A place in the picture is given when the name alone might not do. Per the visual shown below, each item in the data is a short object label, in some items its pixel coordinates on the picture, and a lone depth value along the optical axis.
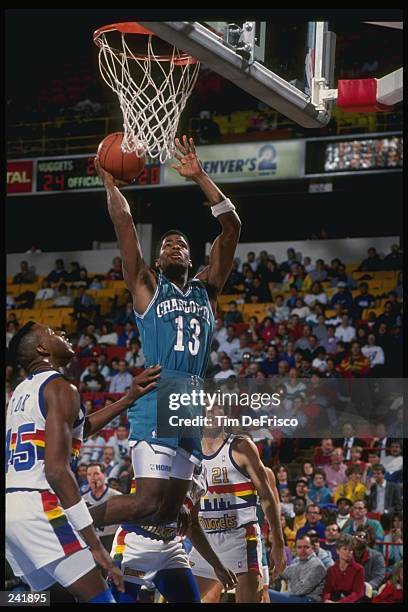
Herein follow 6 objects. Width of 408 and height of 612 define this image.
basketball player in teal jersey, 7.09
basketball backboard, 6.44
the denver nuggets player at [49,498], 5.99
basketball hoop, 7.47
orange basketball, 7.31
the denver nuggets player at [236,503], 8.00
